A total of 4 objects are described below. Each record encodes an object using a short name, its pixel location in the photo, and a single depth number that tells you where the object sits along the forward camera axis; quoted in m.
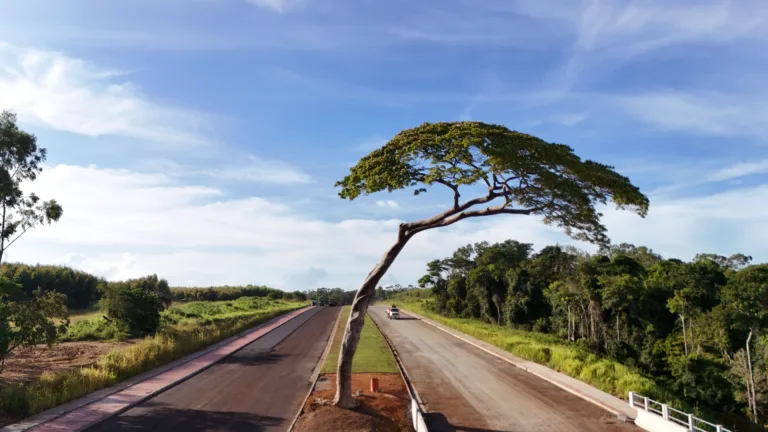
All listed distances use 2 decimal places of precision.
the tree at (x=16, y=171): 25.38
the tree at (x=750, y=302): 36.00
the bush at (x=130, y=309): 29.91
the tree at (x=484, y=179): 12.21
